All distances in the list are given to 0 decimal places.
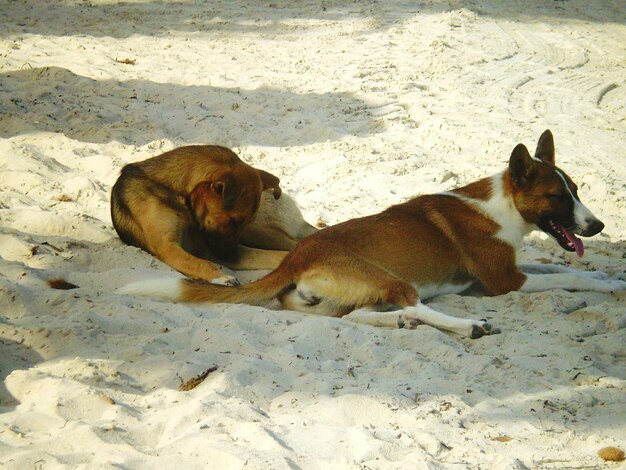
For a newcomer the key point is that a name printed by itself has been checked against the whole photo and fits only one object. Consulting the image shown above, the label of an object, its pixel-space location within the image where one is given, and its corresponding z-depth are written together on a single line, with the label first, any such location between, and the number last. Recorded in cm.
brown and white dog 963
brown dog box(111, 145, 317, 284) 1108
